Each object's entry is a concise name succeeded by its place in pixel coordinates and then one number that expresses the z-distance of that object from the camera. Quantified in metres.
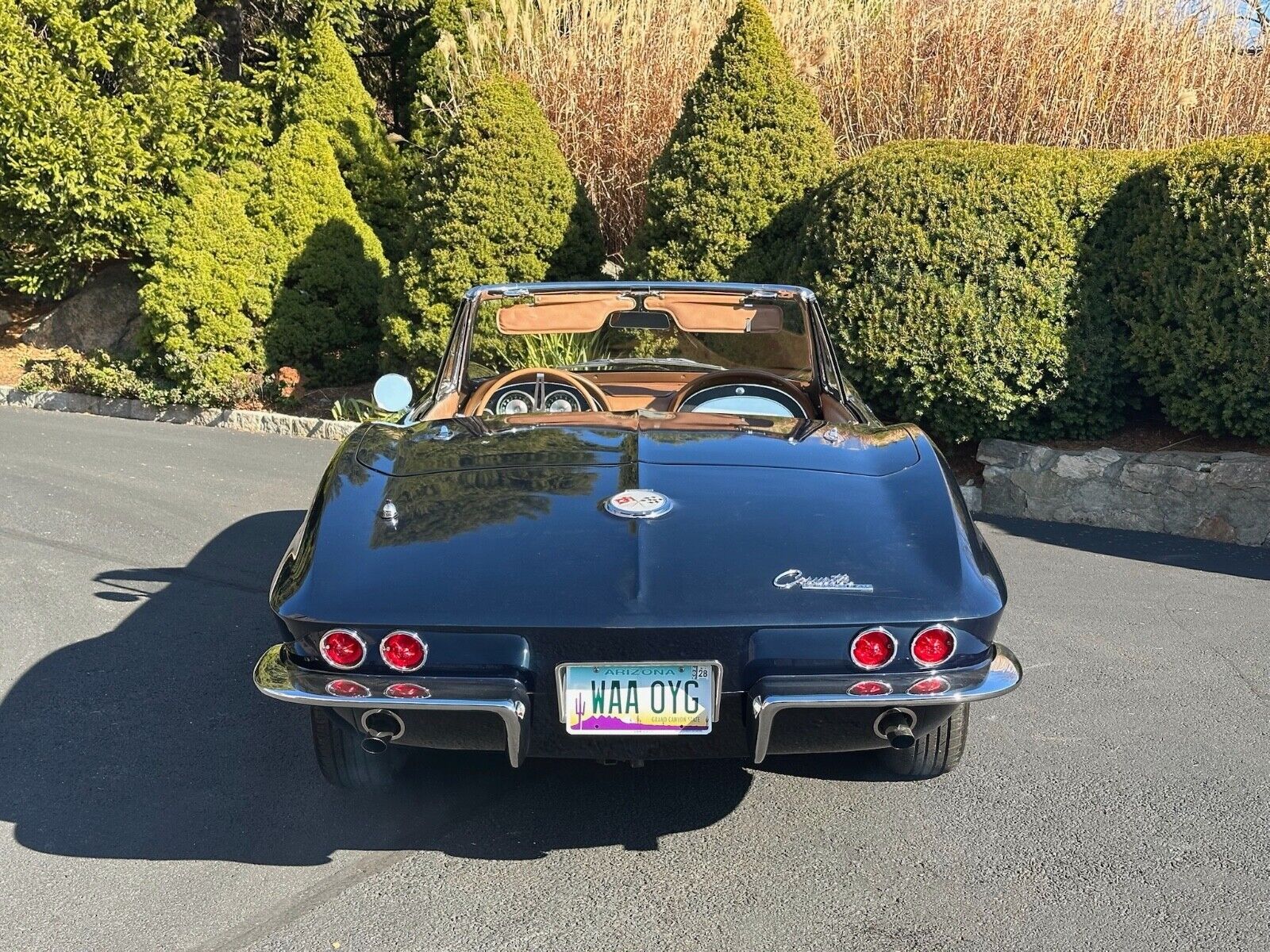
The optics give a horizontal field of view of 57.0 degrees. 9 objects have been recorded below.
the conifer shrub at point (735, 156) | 8.50
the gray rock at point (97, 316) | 13.12
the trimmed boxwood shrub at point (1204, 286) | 6.44
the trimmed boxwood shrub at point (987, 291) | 7.09
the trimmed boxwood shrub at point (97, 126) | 11.01
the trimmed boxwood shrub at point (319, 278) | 10.99
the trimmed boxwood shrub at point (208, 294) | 10.55
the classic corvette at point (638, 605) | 2.56
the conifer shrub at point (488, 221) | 9.25
